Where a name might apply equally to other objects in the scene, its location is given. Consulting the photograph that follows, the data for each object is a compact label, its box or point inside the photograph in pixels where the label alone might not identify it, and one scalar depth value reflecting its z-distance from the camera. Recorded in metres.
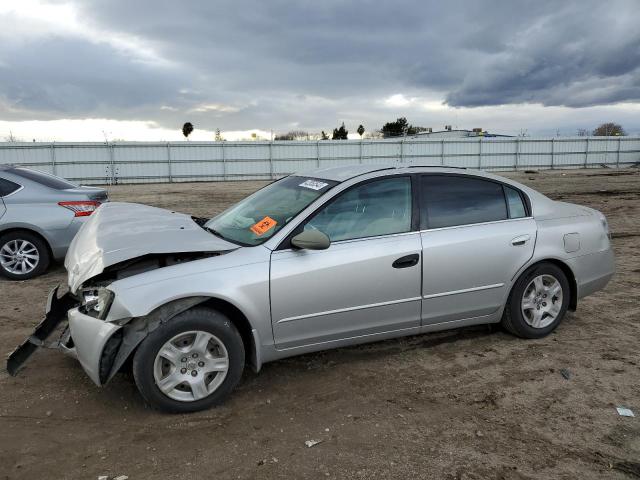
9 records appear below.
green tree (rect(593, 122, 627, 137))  57.62
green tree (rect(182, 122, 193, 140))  77.25
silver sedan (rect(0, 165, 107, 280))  6.55
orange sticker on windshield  3.68
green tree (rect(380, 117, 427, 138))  74.18
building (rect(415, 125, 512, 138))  50.56
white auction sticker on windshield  3.94
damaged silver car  3.18
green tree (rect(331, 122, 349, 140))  72.29
